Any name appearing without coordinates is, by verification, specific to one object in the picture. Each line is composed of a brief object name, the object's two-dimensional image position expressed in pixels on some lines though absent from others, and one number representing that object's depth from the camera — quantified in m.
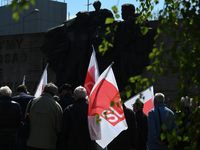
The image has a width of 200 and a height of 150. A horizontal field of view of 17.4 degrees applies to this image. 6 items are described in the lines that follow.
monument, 23.14
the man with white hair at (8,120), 9.82
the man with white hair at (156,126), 9.26
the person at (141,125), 11.19
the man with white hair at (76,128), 8.70
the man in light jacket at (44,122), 9.10
